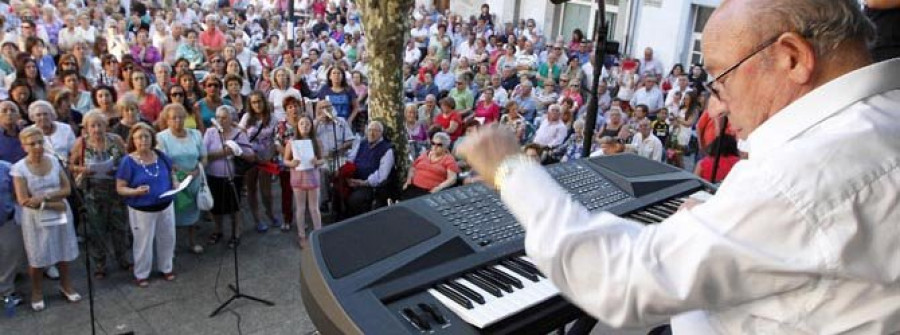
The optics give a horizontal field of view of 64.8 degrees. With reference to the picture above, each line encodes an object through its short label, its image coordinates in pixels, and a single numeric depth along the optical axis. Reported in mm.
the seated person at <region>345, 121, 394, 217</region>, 6496
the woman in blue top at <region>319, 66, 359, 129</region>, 8281
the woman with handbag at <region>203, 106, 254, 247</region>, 5875
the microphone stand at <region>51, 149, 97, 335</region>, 3717
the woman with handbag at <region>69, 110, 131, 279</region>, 5117
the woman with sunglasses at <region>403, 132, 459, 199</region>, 6281
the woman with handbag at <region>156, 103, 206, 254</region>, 5492
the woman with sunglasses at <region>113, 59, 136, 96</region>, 7462
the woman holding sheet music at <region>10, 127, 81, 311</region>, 4523
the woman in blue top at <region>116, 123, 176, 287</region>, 4973
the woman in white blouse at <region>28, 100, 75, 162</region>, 5359
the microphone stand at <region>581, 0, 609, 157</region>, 2873
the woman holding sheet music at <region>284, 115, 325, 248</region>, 6035
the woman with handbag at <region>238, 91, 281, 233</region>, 6371
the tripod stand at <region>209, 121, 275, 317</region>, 4807
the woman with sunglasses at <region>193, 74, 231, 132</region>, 6707
